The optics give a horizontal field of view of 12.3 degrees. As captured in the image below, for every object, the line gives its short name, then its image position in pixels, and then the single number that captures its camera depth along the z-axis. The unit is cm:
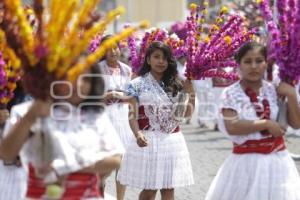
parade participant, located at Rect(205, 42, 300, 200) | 879
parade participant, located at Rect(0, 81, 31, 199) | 888
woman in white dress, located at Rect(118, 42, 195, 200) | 1178
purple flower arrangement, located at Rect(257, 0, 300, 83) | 864
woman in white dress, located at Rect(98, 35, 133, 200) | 1365
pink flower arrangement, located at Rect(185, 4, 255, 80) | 1118
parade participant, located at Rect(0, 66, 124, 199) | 692
